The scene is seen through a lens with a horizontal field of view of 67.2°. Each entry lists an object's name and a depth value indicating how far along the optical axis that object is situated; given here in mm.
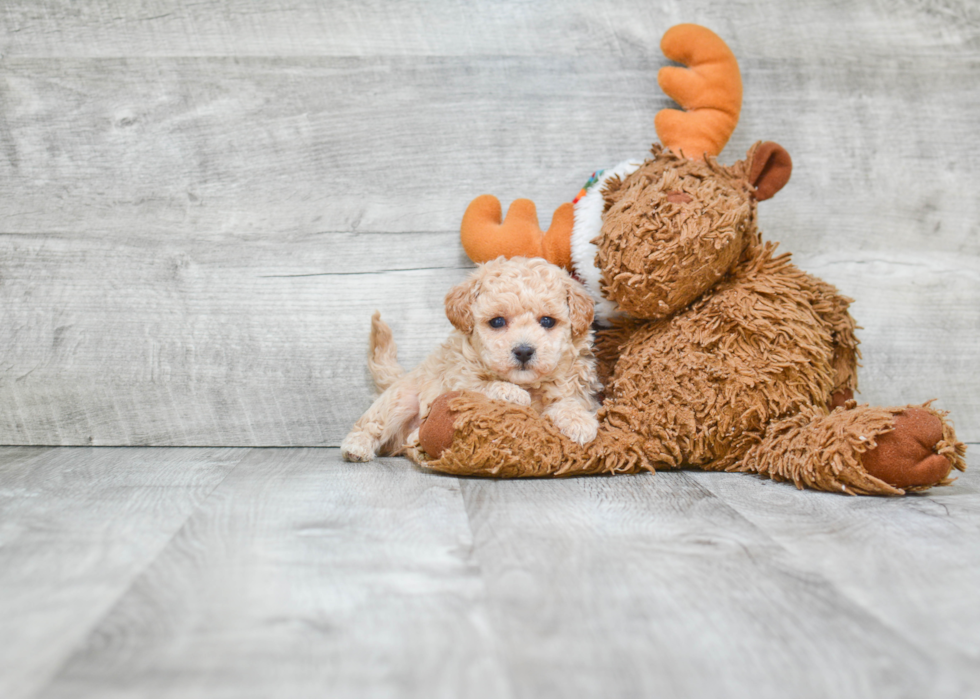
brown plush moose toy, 1146
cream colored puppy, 1186
